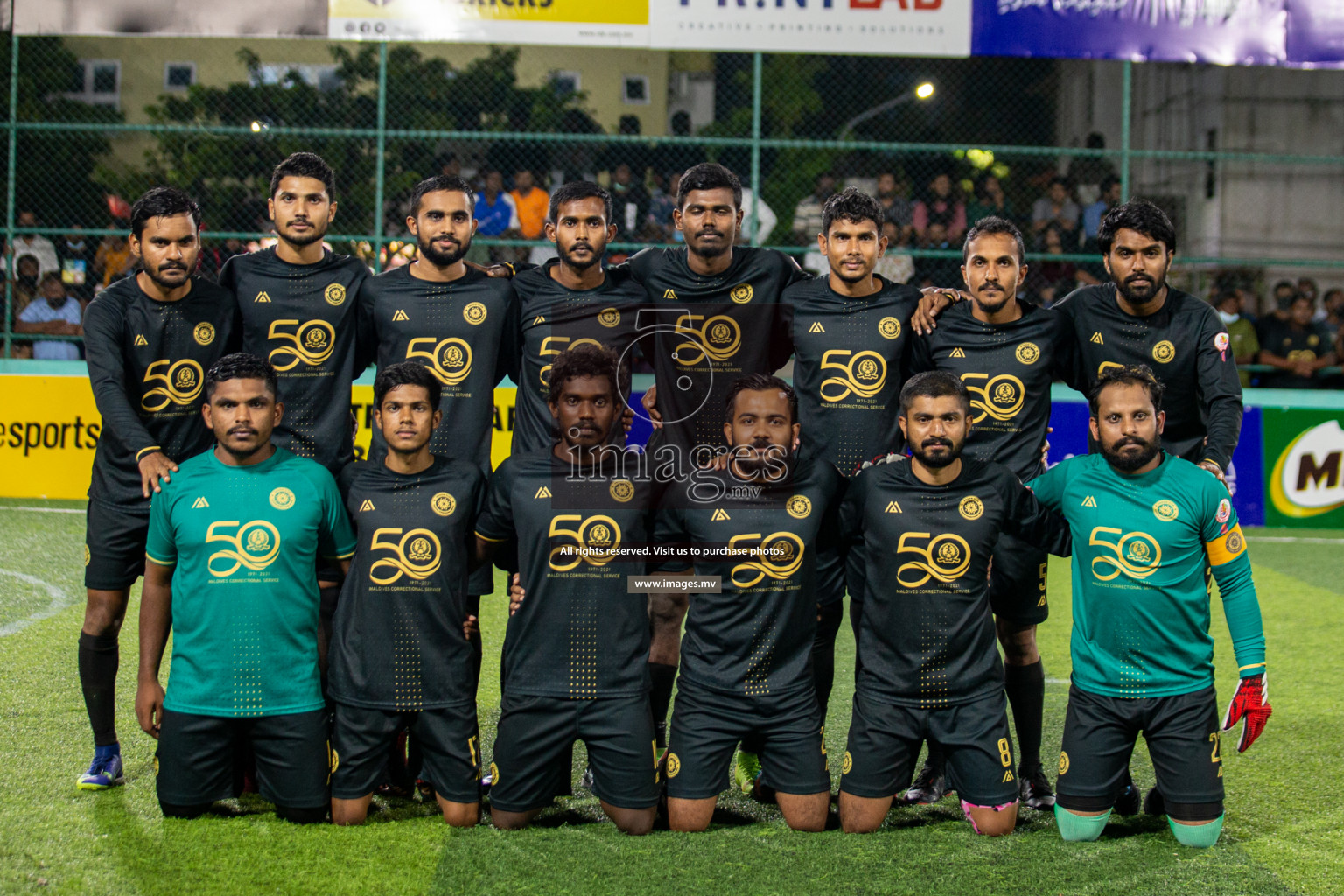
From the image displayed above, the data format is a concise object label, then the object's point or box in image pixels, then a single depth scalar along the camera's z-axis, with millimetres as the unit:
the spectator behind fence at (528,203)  11000
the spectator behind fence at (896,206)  11141
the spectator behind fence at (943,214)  11320
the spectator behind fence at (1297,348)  11250
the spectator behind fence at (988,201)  11820
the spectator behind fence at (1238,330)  11656
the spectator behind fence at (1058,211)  11453
